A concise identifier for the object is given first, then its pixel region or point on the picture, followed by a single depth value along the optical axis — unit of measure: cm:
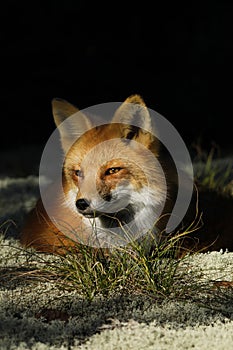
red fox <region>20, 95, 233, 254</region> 889
